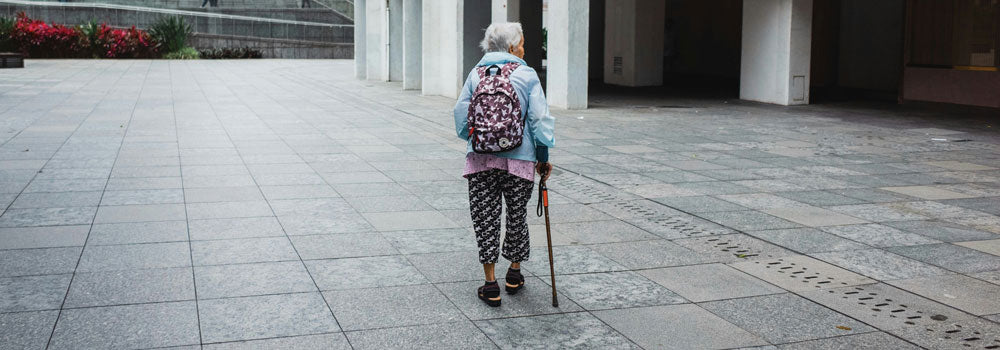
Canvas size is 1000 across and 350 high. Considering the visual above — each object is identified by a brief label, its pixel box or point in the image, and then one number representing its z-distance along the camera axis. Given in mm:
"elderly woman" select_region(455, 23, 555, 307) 4875
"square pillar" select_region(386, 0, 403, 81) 26469
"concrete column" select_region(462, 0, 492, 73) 21406
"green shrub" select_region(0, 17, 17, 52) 35188
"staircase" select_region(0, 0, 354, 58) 41812
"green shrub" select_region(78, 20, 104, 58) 37312
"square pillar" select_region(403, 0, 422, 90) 24047
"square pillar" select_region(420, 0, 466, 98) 21516
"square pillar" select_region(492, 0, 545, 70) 29133
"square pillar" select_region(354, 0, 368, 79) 29322
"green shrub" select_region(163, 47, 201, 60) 38969
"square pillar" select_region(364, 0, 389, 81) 27452
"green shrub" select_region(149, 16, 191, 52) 39366
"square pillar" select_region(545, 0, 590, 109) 17492
